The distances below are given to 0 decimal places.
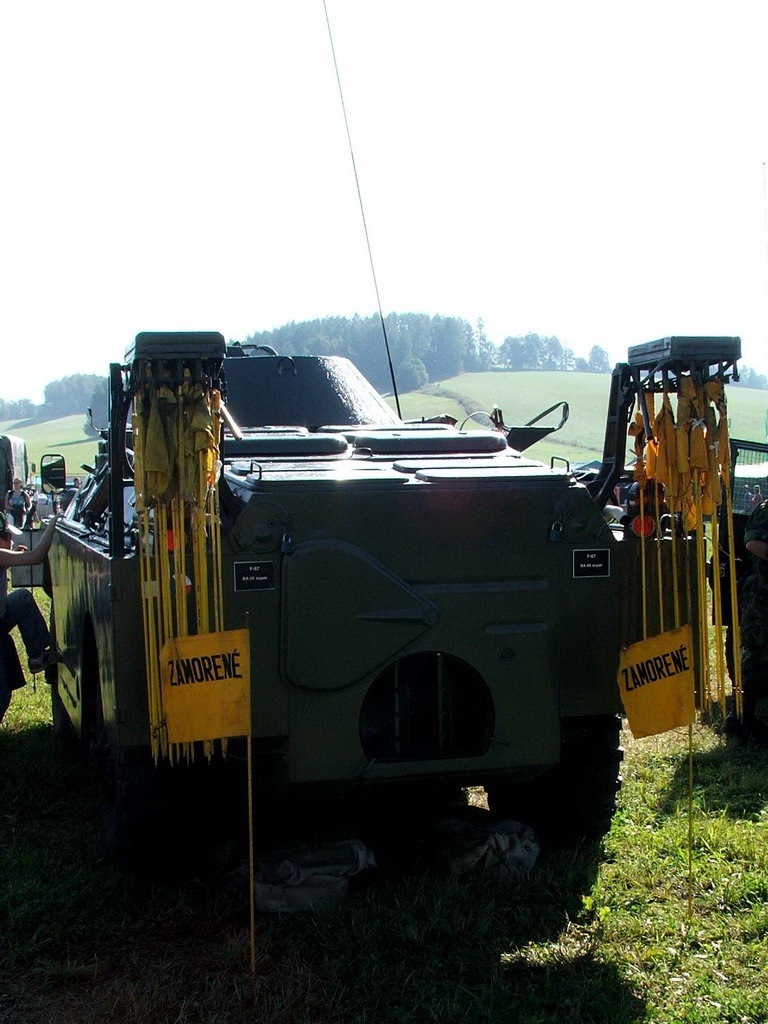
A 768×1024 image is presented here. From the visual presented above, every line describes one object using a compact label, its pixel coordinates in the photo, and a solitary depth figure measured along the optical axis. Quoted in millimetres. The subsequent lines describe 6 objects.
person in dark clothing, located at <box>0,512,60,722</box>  7039
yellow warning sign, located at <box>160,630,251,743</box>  4320
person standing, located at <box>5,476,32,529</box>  18938
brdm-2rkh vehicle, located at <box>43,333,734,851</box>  4469
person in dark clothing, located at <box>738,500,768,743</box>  7082
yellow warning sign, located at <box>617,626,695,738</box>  4652
